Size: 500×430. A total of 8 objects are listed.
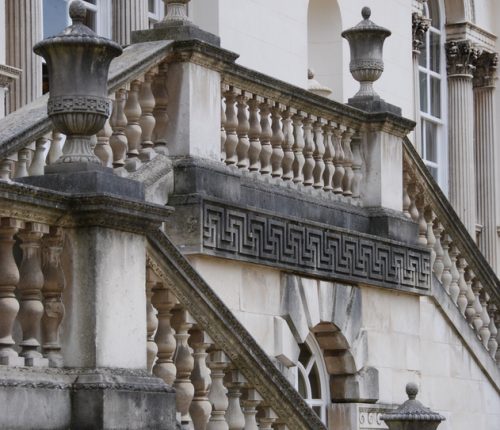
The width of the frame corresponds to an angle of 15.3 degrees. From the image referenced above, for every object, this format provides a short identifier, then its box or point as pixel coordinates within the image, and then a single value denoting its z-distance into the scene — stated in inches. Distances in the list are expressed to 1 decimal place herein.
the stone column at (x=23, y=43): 550.0
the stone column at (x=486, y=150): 920.3
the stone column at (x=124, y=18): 608.7
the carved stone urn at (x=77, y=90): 358.6
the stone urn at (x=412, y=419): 449.7
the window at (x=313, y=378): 525.0
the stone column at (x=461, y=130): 898.7
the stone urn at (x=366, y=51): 555.5
